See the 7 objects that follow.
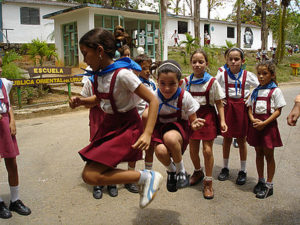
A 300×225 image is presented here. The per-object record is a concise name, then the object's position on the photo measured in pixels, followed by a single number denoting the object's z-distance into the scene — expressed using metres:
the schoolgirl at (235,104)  4.15
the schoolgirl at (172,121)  2.85
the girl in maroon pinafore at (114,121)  2.44
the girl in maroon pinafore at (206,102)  3.60
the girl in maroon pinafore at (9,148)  3.19
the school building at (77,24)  16.47
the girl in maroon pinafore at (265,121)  3.64
